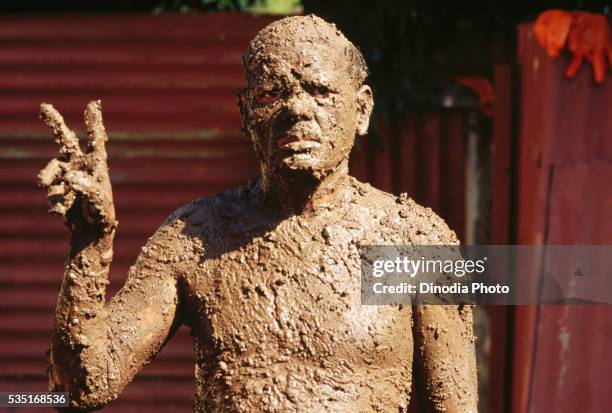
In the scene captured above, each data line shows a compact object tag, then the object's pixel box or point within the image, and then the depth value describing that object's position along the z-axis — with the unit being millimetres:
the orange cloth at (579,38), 5223
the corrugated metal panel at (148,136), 5949
